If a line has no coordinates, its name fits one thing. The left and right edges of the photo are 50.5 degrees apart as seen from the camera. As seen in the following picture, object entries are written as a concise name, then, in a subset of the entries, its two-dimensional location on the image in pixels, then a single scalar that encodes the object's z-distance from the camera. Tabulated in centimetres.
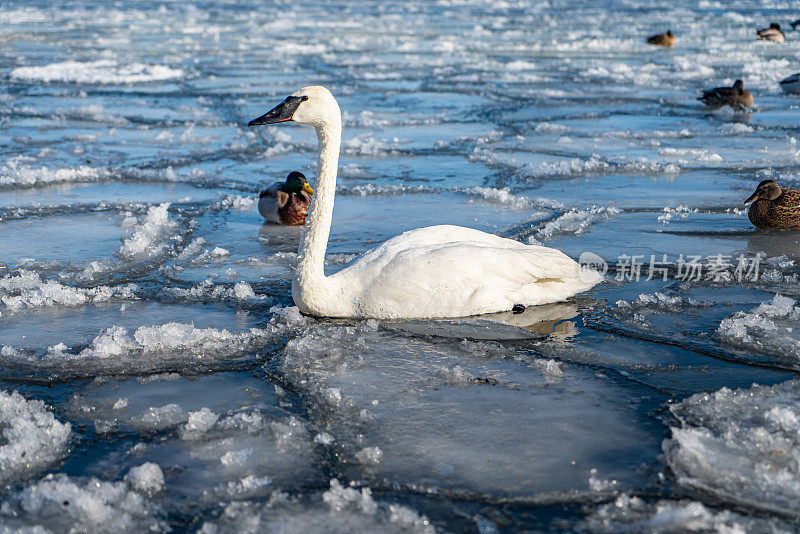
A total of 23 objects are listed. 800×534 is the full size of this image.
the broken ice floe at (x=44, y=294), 481
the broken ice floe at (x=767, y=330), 404
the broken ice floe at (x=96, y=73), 1497
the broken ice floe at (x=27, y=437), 312
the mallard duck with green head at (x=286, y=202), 663
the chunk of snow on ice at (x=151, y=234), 581
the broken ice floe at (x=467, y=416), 305
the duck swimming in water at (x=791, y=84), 1226
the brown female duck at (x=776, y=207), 609
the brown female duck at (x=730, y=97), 1137
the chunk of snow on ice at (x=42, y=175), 773
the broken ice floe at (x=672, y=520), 268
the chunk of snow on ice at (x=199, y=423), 334
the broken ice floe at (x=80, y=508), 277
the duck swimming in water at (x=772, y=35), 1952
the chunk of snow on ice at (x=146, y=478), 295
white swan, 445
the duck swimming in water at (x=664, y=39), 1978
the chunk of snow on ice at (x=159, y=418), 342
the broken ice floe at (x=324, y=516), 274
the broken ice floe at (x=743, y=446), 288
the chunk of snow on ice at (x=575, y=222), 619
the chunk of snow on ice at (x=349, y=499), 283
